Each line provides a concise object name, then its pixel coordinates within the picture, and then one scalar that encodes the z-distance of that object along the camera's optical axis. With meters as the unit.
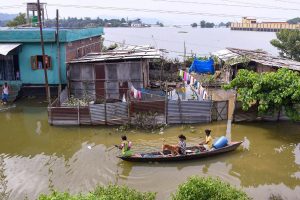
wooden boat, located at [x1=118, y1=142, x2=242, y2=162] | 13.34
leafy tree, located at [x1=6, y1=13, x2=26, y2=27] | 41.16
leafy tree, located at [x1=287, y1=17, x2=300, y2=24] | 152.25
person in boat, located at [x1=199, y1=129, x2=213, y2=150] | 14.01
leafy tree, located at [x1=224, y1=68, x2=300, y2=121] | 15.70
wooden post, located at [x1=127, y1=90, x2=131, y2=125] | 17.12
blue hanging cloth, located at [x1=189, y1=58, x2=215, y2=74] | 26.75
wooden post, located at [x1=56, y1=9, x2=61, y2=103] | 20.46
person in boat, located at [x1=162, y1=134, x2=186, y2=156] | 13.62
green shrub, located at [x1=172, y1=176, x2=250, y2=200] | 7.94
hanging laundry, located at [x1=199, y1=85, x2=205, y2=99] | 19.33
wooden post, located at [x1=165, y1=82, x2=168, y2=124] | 17.22
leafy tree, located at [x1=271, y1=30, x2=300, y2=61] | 33.59
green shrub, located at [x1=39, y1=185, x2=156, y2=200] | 7.64
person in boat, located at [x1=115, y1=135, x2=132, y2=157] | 13.39
